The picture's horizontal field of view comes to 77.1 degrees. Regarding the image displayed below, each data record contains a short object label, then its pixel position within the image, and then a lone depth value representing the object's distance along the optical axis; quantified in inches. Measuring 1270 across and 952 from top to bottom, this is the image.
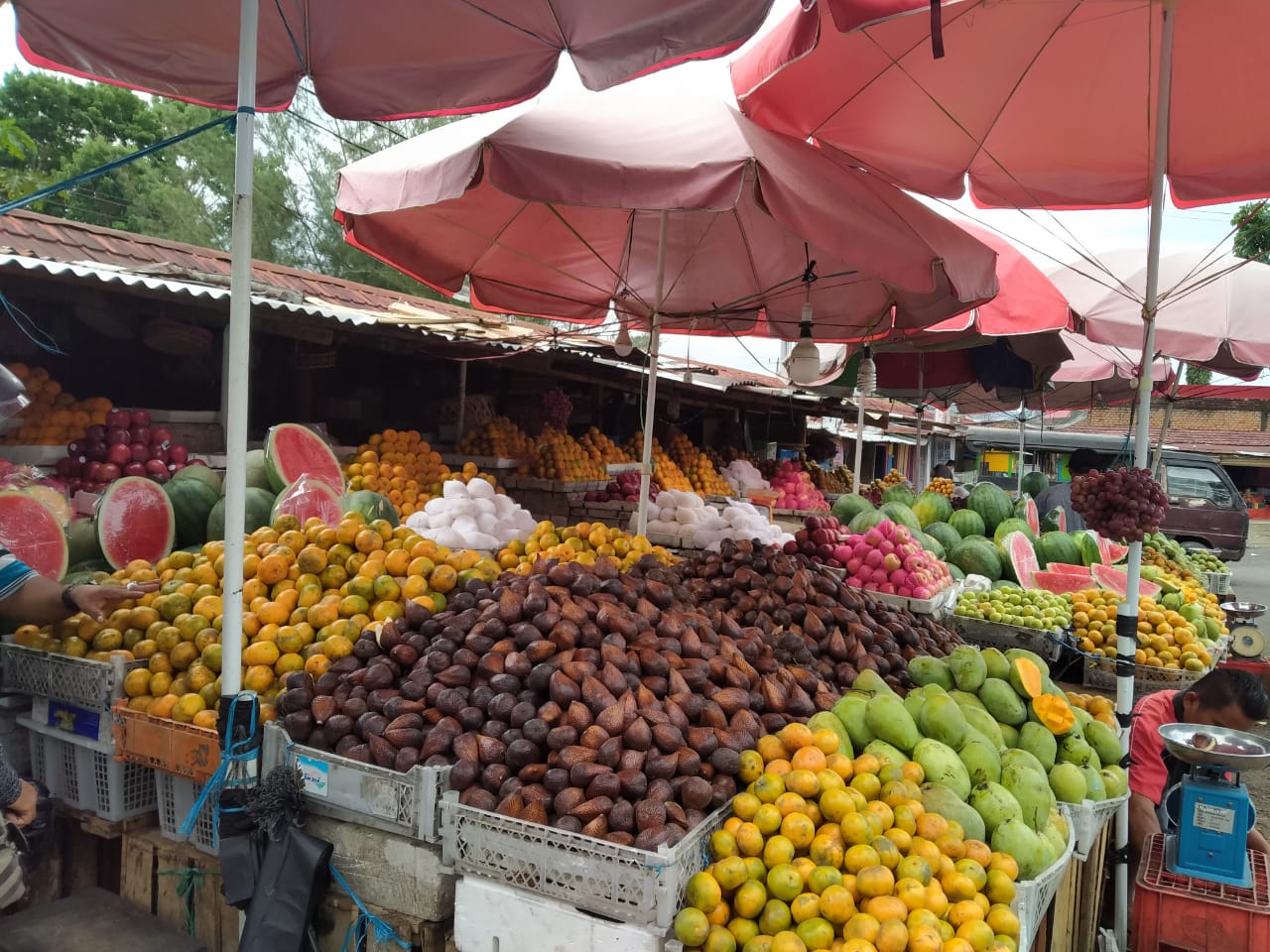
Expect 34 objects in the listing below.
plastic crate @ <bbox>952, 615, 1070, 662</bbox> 202.2
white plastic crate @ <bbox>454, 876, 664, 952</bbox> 75.4
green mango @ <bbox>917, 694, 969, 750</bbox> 104.4
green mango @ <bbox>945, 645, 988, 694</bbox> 120.3
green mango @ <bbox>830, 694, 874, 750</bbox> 103.3
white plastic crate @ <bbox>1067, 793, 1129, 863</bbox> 105.3
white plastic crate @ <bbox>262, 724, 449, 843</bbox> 83.0
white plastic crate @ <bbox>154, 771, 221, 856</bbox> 102.1
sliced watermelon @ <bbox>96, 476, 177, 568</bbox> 159.6
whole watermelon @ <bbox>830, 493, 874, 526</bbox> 304.3
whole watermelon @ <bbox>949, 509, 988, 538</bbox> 307.6
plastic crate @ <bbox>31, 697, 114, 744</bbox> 105.9
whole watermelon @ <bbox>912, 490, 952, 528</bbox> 318.7
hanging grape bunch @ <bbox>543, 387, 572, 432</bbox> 339.3
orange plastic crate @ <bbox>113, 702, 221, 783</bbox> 97.3
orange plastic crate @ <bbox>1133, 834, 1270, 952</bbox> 102.9
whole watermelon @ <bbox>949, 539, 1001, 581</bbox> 263.7
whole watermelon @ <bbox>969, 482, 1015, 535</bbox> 315.0
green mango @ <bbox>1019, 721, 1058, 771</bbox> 110.3
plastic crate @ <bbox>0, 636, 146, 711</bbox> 105.7
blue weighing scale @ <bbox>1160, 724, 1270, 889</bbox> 107.4
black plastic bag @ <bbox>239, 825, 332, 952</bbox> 84.4
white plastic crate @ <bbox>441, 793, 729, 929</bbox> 74.3
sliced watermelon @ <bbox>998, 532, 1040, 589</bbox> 261.0
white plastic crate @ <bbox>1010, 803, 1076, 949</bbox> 82.7
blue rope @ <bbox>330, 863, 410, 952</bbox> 86.1
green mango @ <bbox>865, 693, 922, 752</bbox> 101.4
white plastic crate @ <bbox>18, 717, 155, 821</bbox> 107.0
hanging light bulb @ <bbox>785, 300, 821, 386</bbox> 189.8
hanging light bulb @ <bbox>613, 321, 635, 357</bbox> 219.5
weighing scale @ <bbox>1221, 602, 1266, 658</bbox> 244.8
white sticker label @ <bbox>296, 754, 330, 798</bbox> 89.4
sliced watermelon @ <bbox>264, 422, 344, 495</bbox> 198.4
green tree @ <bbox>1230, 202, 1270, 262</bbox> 591.5
